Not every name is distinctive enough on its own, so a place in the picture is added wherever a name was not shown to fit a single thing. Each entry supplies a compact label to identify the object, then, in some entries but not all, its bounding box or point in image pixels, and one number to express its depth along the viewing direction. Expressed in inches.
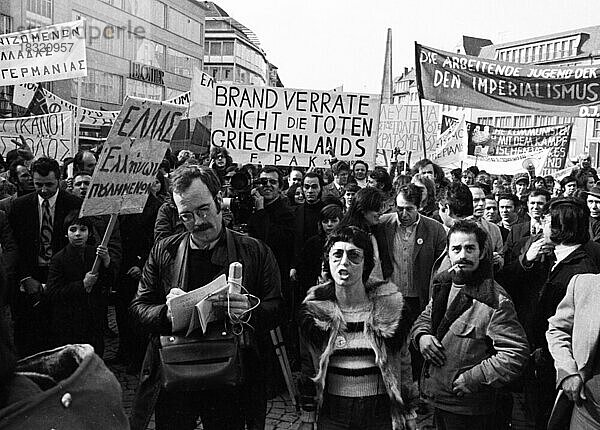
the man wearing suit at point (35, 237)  230.5
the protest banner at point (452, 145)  633.6
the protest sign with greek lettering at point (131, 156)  166.9
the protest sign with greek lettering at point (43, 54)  449.1
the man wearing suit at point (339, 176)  366.9
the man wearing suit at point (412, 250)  223.8
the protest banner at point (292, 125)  350.0
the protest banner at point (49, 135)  447.3
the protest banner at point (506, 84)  413.4
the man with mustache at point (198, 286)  131.0
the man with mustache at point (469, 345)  145.8
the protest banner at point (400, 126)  639.8
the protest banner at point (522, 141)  591.5
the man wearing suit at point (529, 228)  229.3
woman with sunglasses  136.9
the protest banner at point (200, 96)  544.7
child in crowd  208.7
